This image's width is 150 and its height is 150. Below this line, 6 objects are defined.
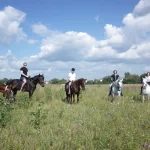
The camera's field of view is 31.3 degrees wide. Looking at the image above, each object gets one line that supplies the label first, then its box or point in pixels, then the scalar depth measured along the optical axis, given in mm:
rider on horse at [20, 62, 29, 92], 18359
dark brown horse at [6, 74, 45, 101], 18531
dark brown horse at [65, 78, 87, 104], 18062
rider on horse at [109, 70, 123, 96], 18816
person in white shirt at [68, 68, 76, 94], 18866
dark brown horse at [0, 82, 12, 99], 14255
